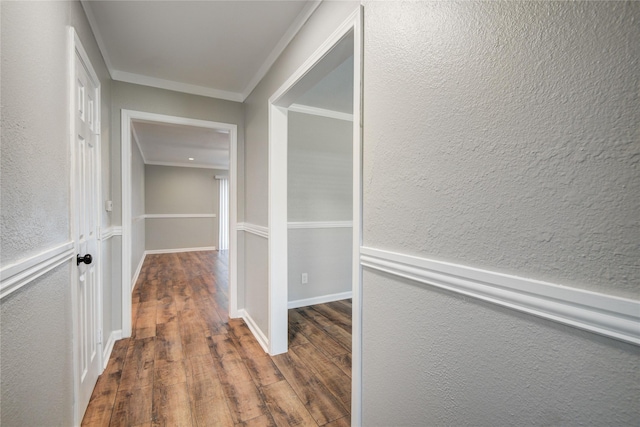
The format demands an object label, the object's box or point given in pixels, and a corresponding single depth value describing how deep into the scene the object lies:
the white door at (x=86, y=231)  1.49
